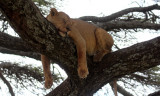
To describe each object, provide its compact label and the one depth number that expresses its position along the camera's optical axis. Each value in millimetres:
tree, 16666
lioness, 17338
